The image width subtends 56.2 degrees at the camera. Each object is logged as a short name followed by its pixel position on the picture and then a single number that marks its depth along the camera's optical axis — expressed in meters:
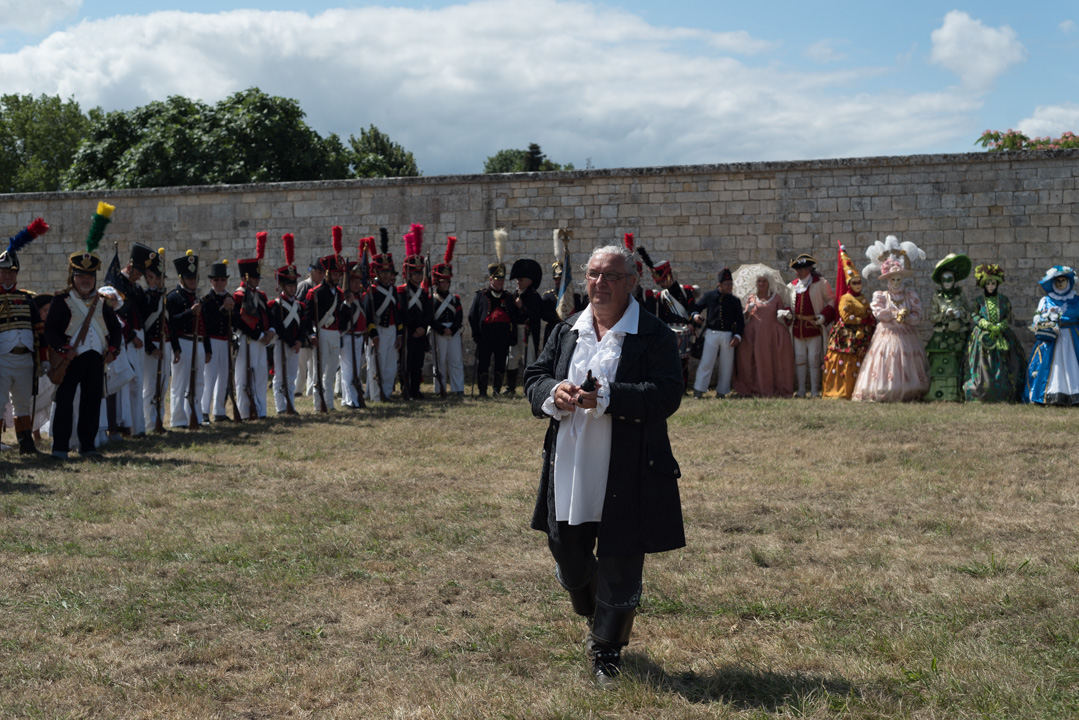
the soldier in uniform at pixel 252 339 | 10.78
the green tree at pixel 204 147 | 25.11
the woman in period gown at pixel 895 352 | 11.81
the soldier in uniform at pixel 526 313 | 13.15
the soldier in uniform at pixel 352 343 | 11.94
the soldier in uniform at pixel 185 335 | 10.19
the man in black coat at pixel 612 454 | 3.41
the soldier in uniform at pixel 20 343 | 8.18
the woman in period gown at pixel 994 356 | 11.47
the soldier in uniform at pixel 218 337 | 10.62
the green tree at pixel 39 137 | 35.34
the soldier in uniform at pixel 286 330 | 11.30
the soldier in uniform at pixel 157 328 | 9.75
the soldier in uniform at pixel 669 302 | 12.51
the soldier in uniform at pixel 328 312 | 11.69
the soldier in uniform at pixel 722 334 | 13.00
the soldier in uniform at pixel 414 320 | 12.94
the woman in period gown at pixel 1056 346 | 10.98
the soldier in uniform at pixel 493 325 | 13.28
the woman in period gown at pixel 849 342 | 12.43
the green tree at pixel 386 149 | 42.89
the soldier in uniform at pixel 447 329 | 13.27
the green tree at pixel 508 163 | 56.53
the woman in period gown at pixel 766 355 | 13.03
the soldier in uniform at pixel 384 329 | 12.61
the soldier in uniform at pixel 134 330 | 9.39
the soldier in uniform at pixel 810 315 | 13.00
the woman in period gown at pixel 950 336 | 11.80
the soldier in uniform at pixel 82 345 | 8.09
